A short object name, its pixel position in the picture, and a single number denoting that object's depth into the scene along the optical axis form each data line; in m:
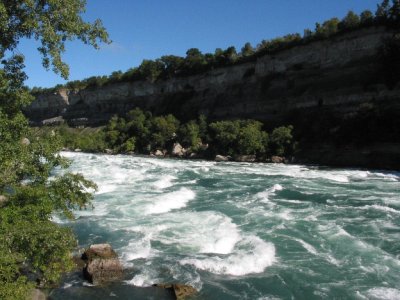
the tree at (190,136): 58.47
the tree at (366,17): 50.99
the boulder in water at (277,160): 46.21
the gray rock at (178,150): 59.06
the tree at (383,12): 49.67
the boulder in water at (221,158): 50.44
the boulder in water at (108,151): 69.68
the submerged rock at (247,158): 48.93
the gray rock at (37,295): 9.27
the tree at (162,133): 64.81
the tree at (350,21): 52.44
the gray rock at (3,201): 9.45
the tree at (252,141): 49.00
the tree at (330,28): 55.09
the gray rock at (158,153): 62.39
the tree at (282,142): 47.62
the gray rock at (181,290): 10.01
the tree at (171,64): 87.68
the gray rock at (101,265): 11.12
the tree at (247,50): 71.47
